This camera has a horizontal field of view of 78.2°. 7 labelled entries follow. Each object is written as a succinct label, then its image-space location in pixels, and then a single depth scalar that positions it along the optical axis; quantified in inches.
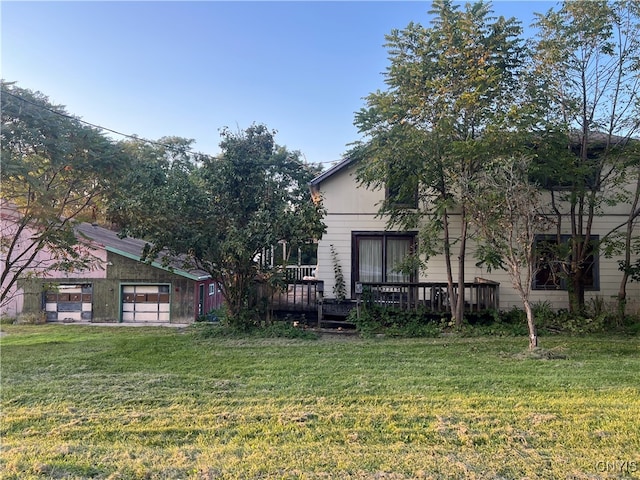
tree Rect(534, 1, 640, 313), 343.3
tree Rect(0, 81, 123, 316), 283.7
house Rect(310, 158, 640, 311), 419.8
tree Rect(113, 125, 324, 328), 322.0
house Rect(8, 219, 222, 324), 527.2
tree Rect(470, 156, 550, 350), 263.7
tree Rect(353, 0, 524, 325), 321.7
